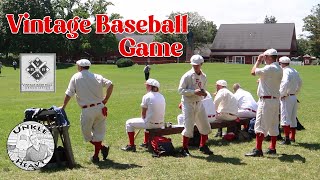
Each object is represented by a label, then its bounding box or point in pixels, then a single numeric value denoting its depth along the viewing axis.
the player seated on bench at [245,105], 11.85
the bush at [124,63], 64.62
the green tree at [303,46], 92.66
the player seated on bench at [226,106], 11.29
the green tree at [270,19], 146.62
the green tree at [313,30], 86.62
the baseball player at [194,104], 9.18
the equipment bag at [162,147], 9.28
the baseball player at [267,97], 9.21
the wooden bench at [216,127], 9.91
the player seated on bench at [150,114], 9.95
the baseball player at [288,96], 10.78
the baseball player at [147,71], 37.00
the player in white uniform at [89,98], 8.55
